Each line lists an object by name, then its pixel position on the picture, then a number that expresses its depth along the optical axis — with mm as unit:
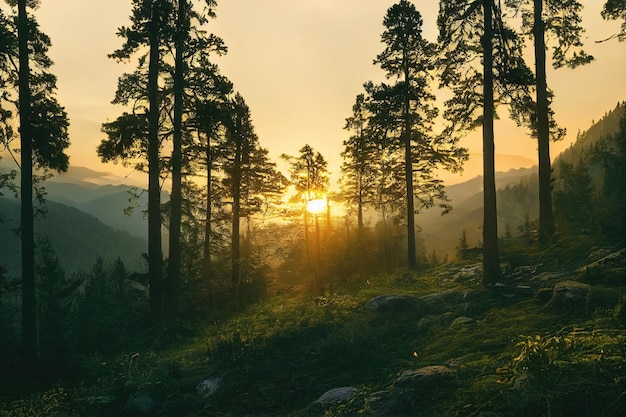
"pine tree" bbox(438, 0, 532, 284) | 14508
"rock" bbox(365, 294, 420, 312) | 11773
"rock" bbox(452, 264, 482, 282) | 16281
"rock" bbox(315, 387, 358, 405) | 6931
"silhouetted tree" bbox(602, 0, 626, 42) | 14422
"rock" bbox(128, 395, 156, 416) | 8086
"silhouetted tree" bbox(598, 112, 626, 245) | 13144
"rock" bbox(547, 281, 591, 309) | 8406
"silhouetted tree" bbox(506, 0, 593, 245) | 17734
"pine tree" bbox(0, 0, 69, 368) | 15305
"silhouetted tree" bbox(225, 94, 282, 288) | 26844
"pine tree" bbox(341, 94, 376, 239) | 35594
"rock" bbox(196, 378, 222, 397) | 8414
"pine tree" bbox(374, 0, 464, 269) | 23906
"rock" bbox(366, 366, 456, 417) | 5883
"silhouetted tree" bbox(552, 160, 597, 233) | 17250
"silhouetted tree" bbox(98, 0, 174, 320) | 17844
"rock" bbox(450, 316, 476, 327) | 9648
